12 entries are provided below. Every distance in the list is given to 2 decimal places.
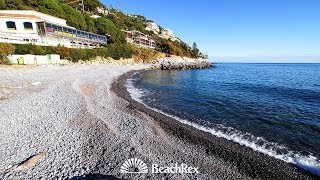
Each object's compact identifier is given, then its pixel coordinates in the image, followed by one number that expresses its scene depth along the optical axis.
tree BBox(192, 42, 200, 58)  144.99
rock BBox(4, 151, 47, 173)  7.63
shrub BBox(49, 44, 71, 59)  45.04
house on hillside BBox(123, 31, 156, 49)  102.03
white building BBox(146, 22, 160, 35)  163.46
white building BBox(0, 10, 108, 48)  45.64
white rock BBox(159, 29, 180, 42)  174.82
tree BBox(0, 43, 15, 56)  33.06
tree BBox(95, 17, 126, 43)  80.88
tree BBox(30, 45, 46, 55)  39.98
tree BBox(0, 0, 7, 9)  55.84
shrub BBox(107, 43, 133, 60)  66.94
